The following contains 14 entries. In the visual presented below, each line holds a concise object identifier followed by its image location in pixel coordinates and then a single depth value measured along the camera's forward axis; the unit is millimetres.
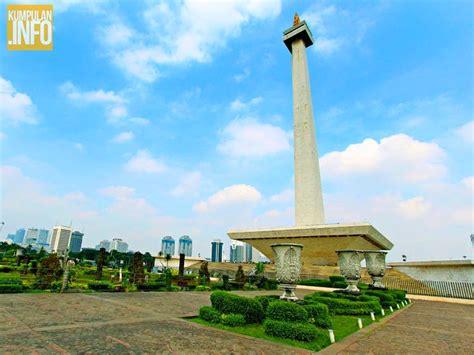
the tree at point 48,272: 16836
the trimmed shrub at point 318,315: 8695
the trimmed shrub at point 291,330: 7262
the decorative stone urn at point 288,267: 9586
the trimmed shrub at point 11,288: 14295
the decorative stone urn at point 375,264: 18188
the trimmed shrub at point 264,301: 9641
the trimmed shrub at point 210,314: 9057
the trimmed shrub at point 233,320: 8580
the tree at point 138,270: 22594
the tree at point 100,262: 25234
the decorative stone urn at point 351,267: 14367
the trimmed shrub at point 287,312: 7795
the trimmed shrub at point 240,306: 9016
